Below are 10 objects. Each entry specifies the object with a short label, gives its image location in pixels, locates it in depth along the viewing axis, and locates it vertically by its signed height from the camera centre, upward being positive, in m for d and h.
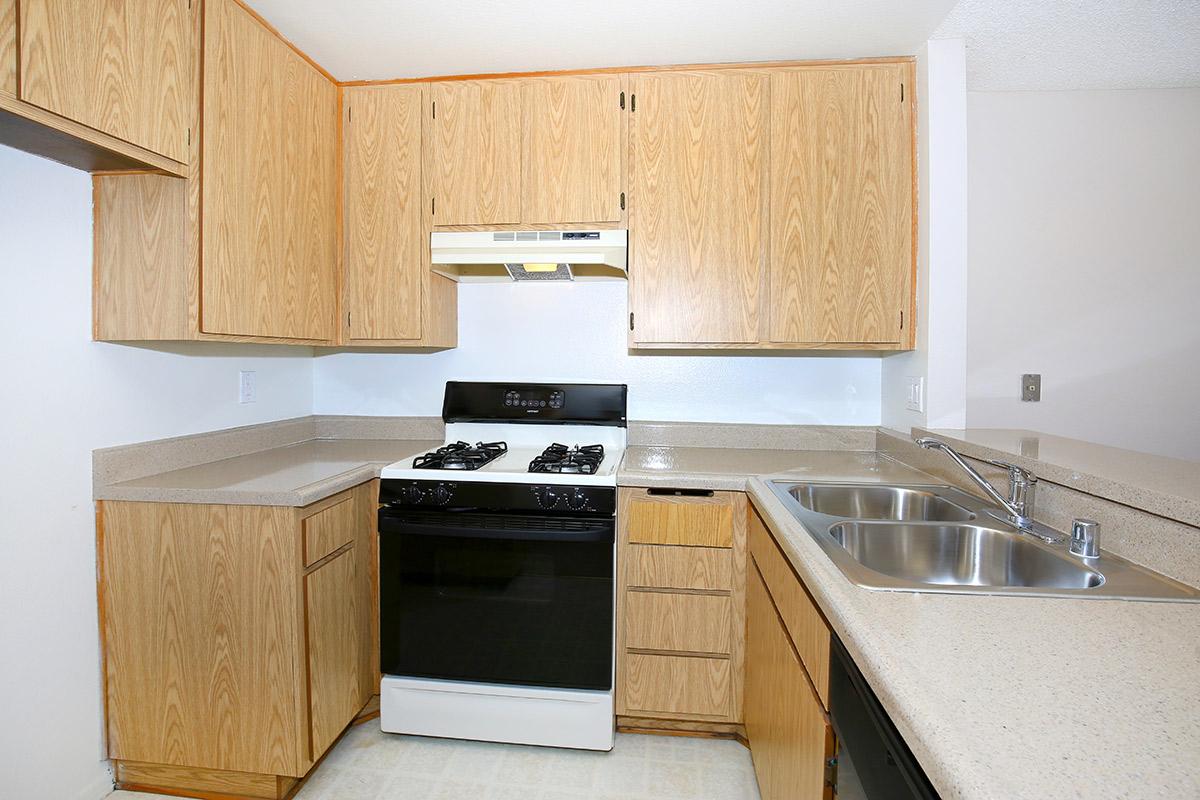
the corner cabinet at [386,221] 2.22 +0.61
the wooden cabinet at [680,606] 1.90 -0.73
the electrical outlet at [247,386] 2.21 -0.02
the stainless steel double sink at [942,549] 0.98 -0.33
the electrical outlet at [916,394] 2.04 -0.02
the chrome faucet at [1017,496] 1.29 -0.25
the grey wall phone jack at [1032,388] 2.39 +0.00
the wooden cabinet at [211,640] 1.62 -0.73
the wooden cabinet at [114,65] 1.18 +0.70
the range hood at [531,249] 2.11 +0.49
